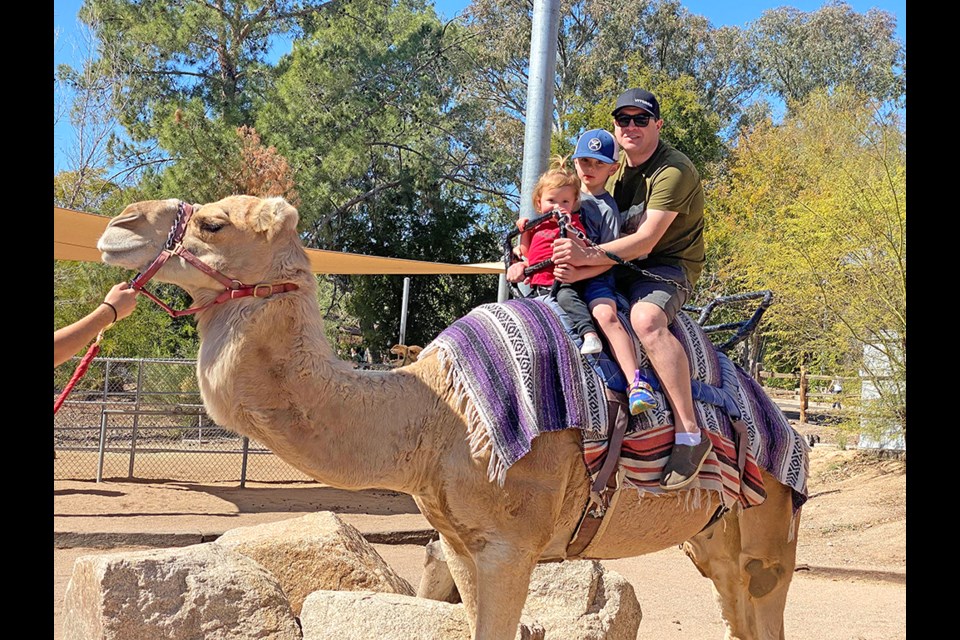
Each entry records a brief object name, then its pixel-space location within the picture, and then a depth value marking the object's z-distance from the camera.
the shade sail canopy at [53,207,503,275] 8.88
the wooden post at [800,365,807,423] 25.73
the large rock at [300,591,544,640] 4.73
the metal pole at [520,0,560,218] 6.75
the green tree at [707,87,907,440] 15.60
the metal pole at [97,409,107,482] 12.87
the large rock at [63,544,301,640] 5.04
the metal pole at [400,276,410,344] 16.44
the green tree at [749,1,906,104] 46.97
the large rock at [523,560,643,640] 5.67
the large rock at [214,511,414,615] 6.27
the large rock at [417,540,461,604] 6.80
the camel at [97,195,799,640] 3.45
